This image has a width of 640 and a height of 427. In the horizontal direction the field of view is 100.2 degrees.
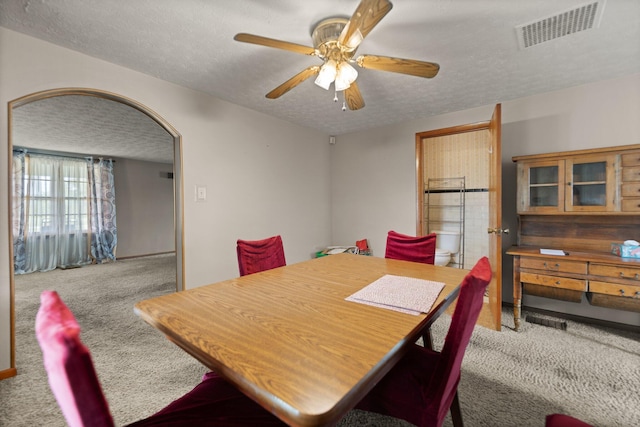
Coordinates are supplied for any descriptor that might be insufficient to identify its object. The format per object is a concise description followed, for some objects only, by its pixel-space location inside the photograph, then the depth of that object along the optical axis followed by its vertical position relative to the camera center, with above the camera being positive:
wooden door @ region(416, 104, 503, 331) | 2.40 -0.01
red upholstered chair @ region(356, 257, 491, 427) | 0.85 -0.69
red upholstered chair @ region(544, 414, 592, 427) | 0.67 -0.56
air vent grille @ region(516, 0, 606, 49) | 1.57 +1.15
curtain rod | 4.95 +1.14
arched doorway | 1.79 +0.50
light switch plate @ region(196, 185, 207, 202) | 2.69 +0.16
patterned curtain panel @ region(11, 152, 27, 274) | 4.85 -0.05
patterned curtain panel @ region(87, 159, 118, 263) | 5.75 -0.03
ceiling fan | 1.46 +0.91
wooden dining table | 0.62 -0.42
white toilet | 3.91 -0.53
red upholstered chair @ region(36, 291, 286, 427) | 0.45 -0.27
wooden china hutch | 2.15 -0.18
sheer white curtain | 4.90 -0.05
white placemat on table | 1.09 -0.40
